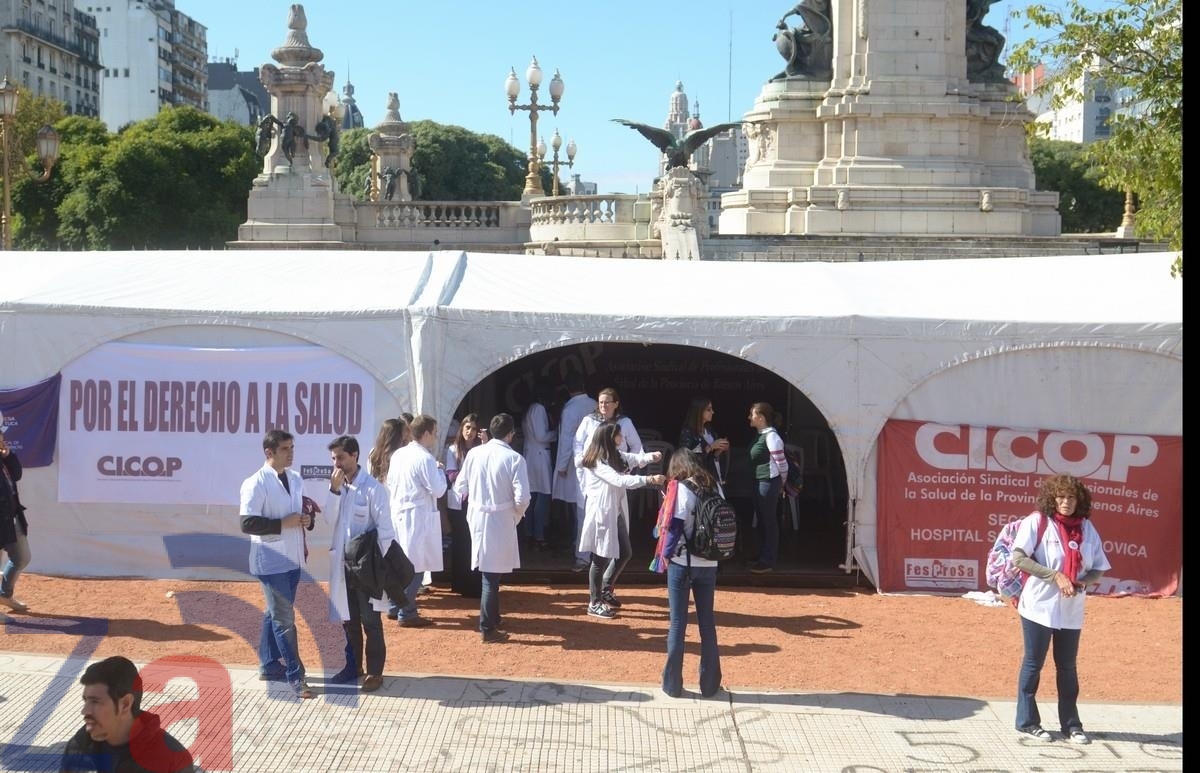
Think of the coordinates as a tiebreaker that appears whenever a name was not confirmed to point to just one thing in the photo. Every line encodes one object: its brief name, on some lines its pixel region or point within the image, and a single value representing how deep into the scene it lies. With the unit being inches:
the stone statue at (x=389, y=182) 1775.3
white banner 469.4
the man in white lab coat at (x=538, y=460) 531.8
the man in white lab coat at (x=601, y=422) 434.3
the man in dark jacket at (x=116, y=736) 192.2
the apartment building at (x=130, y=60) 4222.4
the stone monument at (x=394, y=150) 1788.9
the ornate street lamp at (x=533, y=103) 1444.4
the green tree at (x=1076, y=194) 2559.1
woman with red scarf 303.3
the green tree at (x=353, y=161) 3026.6
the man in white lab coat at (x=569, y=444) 514.0
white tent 459.8
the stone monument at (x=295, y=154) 1406.3
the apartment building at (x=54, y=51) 3243.1
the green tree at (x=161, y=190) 2151.8
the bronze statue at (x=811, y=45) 1307.8
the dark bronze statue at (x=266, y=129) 1409.9
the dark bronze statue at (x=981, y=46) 1306.6
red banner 461.1
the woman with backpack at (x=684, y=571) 334.0
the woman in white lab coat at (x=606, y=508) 409.7
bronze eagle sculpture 1243.8
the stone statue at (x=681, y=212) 1068.5
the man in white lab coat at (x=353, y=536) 336.8
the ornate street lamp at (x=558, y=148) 2033.6
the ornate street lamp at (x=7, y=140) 989.8
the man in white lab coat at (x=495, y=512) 393.7
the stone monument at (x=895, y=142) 1226.0
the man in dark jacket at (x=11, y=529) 403.5
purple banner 472.4
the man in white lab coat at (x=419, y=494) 386.0
